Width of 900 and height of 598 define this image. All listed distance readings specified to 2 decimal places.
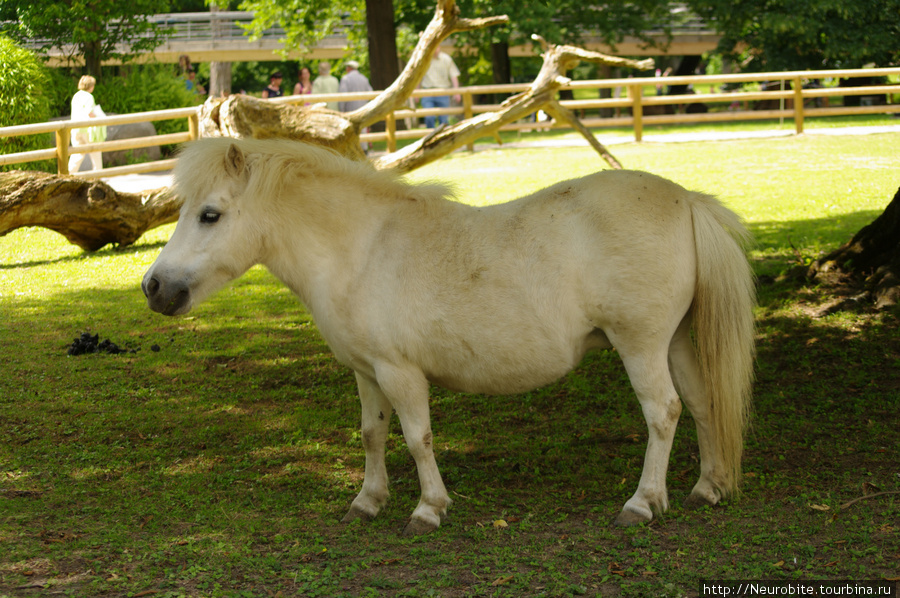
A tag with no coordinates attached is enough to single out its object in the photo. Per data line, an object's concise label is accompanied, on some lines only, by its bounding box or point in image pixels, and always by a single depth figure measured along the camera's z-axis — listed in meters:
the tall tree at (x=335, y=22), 20.59
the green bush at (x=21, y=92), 16.06
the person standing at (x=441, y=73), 21.80
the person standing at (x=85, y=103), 15.33
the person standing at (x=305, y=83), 21.67
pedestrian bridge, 34.72
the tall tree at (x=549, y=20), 24.23
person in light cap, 19.47
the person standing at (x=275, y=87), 20.94
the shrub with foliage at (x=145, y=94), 20.12
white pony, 4.01
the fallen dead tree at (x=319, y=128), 9.30
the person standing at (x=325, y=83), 20.33
